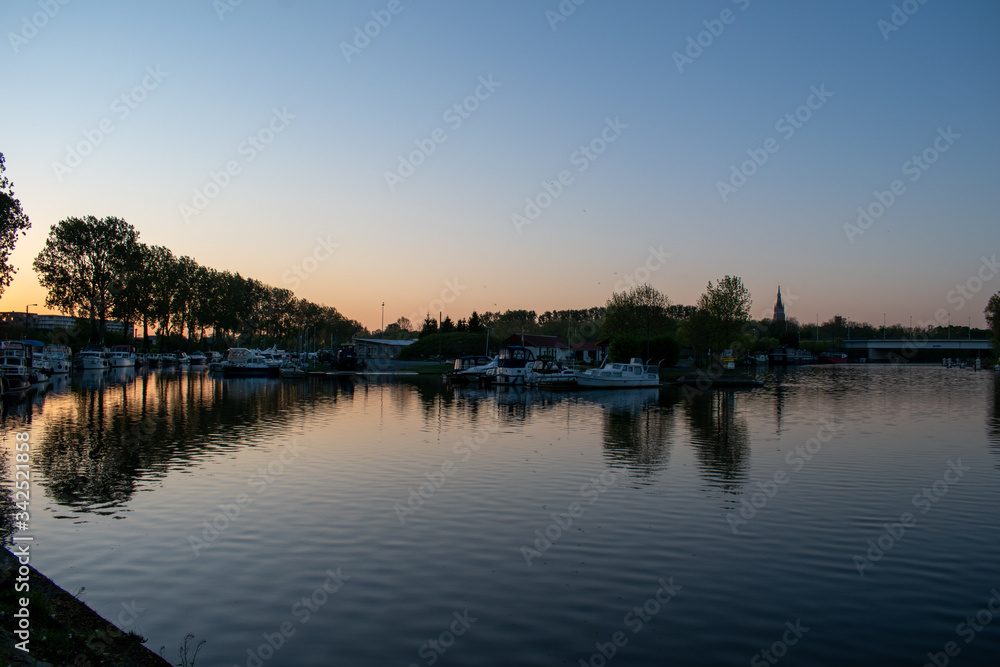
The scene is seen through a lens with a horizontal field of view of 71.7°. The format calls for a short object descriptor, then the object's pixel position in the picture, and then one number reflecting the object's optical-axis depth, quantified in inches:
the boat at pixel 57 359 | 2973.7
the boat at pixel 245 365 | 3272.6
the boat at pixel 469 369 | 2812.5
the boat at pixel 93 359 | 3477.6
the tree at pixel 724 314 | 3634.4
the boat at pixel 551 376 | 2445.9
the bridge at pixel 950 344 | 7445.9
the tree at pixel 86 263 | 3786.9
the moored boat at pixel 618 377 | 2497.5
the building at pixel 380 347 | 5693.9
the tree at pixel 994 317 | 4525.1
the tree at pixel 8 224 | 1690.6
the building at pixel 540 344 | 4963.1
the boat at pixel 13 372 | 1866.4
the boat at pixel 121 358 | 3827.0
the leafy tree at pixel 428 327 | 5595.5
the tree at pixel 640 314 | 4074.8
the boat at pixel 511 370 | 2635.3
